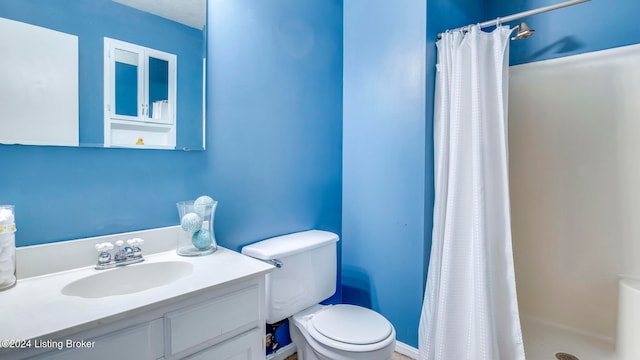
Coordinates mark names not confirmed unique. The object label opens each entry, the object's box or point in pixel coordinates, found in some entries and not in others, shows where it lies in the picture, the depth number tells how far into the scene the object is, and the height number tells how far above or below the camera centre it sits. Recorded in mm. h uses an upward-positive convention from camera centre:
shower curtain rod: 1474 +832
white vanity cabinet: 772 -438
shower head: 1556 +752
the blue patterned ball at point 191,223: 1275 -183
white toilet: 1325 -656
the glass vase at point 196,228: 1282 -209
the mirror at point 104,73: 1006 +396
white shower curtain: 1558 -134
